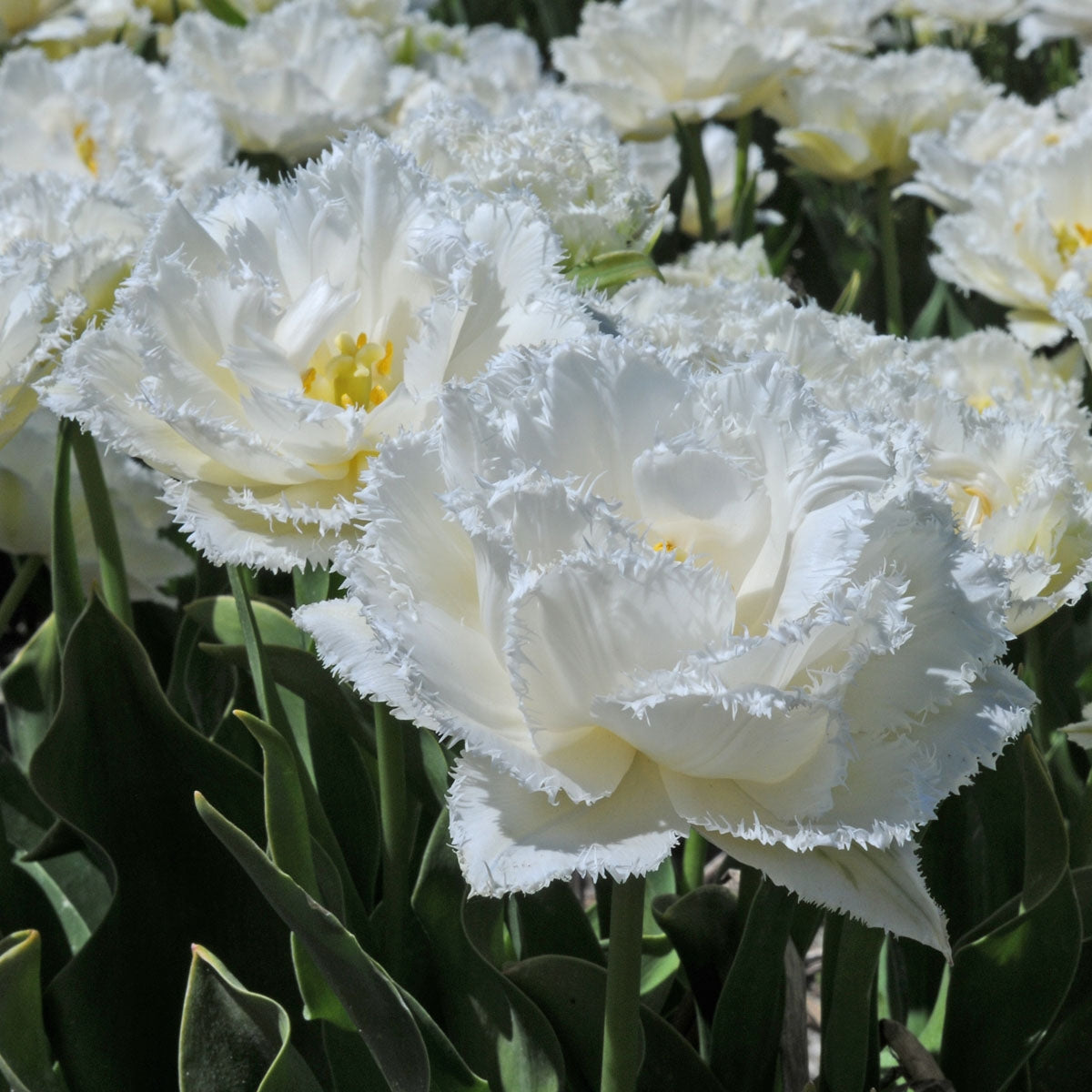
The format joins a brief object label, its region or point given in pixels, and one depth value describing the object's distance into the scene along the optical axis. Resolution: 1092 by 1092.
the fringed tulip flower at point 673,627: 0.89
